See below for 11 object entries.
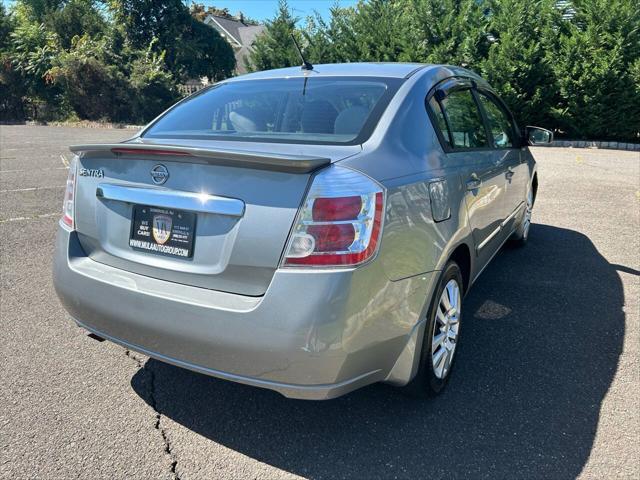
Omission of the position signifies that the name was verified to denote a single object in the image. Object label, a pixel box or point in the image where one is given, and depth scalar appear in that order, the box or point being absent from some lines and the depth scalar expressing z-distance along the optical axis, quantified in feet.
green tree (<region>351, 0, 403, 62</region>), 60.70
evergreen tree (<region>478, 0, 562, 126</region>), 49.70
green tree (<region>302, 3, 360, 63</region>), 65.92
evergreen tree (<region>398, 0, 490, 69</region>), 53.67
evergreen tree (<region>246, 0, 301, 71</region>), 73.56
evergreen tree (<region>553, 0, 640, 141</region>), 46.01
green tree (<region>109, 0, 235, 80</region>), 93.50
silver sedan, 6.20
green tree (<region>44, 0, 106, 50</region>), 99.66
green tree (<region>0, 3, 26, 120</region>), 100.17
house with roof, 142.41
